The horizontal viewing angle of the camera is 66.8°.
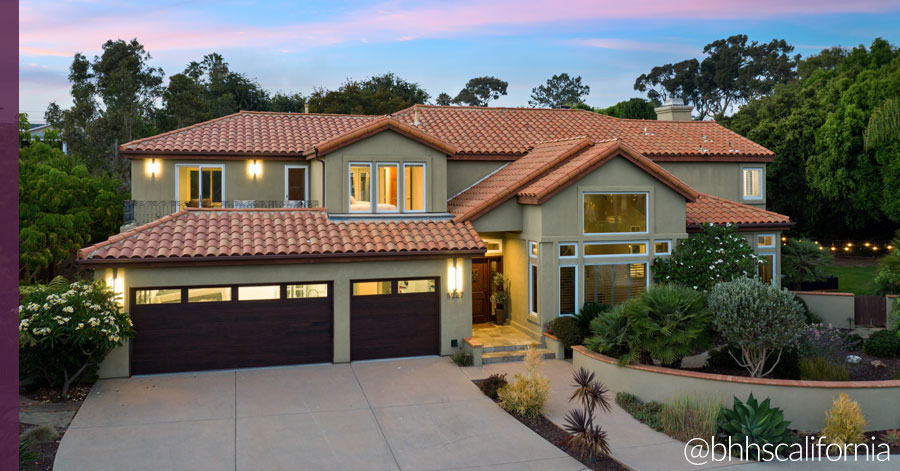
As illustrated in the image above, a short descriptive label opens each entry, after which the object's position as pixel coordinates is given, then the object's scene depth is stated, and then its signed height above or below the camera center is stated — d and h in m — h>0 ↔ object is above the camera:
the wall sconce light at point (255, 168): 21.01 +2.11
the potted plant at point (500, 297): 20.44 -1.83
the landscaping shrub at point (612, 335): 15.01 -2.20
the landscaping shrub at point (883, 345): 17.20 -2.80
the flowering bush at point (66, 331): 13.66 -1.89
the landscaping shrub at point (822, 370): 14.19 -2.85
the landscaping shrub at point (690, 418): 12.02 -3.30
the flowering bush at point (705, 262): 19.39 -0.79
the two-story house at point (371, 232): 16.14 +0.10
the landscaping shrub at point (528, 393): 13.29 -3.10
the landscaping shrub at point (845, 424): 11.61 -3.24
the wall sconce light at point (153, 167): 20.36 +2.09
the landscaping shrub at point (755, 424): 11.44 -3.23
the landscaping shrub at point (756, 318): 13.50 -1.66
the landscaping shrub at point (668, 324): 13.99 -1.86
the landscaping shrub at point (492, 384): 14.53 -3.22
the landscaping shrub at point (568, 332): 17.66 -2.50
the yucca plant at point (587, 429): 11.03 -3.19
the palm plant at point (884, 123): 18.98 +3.13
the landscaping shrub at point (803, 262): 23.97 -0.96
